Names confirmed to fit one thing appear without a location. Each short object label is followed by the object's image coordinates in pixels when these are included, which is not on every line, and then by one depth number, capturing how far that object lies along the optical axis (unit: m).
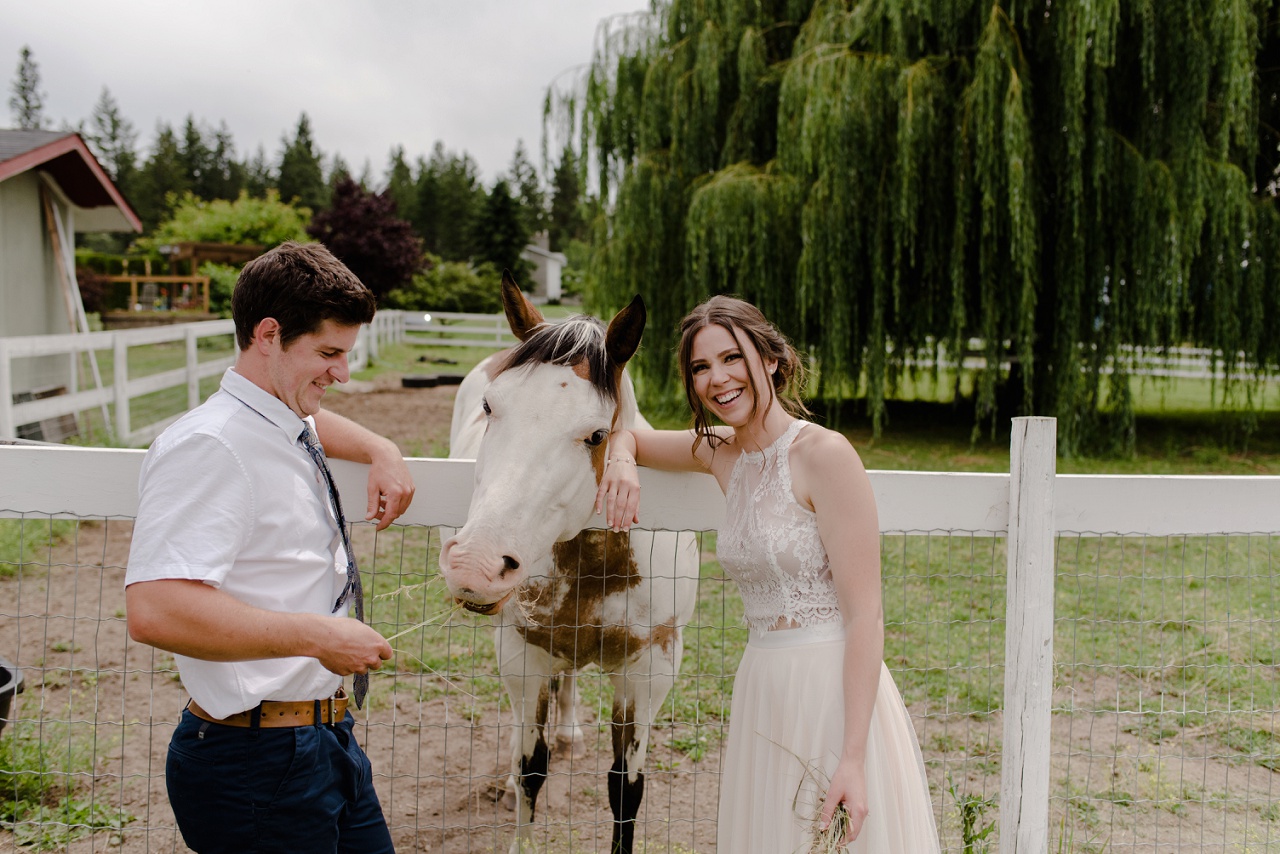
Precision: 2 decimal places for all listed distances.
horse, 1.82
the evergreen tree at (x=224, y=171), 71.06
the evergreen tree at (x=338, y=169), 74.53
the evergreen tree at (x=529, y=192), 77.88
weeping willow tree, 8.26
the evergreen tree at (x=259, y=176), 71.19
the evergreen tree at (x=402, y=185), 69.26
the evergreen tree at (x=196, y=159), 71.81
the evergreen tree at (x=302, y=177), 66.34
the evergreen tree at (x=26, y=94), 68.88
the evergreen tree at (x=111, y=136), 70.81
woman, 1.64
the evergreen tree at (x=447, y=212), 67.50
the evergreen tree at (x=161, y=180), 61.78
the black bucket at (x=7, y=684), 2.55
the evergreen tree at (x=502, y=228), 53.78
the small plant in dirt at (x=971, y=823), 2.24
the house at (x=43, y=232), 10.89
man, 1.26
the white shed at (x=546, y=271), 62.16
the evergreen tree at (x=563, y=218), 73.06
